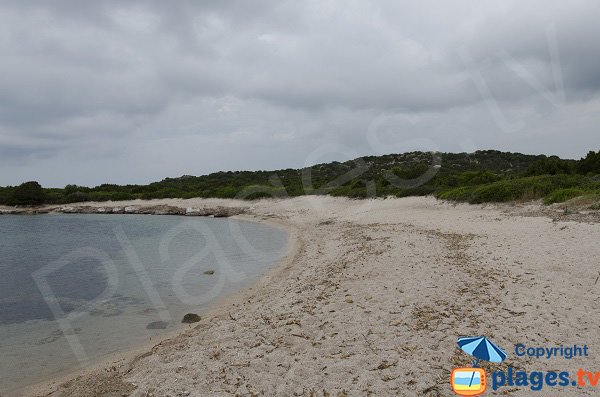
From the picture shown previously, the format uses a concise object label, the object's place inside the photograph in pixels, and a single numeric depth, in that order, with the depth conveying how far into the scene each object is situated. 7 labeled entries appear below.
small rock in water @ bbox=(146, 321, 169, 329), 10.12
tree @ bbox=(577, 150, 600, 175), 31.73
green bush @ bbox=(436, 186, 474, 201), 26.67
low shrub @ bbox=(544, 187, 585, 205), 20.73
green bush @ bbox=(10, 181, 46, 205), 59.56
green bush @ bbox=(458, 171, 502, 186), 33.30
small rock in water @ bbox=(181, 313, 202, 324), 10.28
